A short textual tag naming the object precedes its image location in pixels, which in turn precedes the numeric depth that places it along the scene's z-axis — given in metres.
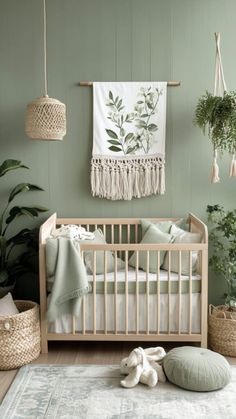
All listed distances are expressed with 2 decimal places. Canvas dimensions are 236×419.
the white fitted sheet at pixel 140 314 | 3.28
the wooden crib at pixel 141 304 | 3.24
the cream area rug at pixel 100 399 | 2.52
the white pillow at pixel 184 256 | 3.35
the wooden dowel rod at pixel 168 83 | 3.81
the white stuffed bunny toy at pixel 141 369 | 2.79
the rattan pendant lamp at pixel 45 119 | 3.38
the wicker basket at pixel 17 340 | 3.05
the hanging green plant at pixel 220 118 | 3.38
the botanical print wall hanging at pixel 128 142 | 3.84
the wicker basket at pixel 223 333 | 3.30
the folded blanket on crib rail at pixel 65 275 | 3.17
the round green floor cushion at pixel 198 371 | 2.71
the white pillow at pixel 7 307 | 3.24
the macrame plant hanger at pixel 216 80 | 3.62
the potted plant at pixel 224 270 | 3.31
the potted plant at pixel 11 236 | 3.54
